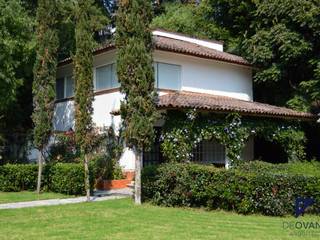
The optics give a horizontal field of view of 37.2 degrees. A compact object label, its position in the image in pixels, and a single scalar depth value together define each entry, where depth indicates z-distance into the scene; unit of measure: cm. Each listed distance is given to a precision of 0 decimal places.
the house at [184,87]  1931
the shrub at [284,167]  1498
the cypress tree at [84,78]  1456
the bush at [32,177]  1653
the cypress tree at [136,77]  1368
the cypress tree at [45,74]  1711
